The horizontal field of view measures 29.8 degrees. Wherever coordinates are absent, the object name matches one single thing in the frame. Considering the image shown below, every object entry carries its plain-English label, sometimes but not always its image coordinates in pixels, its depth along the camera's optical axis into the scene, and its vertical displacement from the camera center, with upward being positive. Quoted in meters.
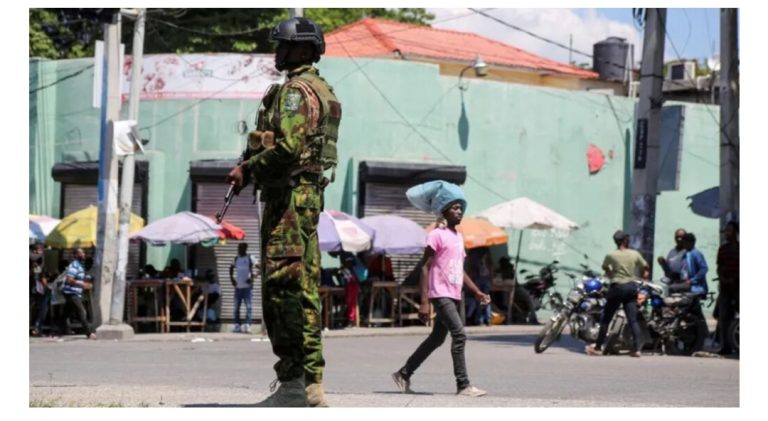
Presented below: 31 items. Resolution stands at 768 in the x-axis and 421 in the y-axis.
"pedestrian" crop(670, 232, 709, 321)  19.58 -1.08
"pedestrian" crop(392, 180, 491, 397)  11.41 -0.61
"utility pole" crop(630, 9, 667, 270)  22.31 +0.77
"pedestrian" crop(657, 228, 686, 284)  20.22 -0.97
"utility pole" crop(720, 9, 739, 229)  22.08 +1.34
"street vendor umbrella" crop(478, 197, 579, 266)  29.11 -0.50
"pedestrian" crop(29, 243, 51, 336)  25.11 -1.85
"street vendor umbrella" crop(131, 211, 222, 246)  25.88 -0.78
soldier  8.09 -0.12
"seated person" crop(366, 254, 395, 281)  28.81 -1.53
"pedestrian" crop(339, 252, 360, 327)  27.59 -1.82
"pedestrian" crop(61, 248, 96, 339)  25.14 -1.77
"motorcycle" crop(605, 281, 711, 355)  19.31 -1.74
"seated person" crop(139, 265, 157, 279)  27.67 -1.62
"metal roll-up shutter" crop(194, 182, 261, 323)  28.41 -1.10
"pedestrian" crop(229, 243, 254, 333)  26.66 -1.71
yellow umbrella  26.88 -0.81
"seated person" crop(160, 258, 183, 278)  27.33 -1.58
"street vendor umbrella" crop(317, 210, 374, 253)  25.91 -0.80
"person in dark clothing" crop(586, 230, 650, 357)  18.84 -1.21
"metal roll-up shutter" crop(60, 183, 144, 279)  29.30 -0.31
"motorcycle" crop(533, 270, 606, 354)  19.81 -1.58
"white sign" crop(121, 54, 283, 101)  28.80 +2.25
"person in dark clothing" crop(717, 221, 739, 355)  18.97 -1.15
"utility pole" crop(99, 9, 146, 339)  24.09 -0.10
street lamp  31.12 +2.70
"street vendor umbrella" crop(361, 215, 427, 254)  27.23 -0.85
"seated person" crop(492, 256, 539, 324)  30.55 -2.30
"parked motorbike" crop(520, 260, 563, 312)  31.08 -2.00
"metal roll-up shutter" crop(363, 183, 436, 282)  29.70 -0.34
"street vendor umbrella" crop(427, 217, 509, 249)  27.97 -0.81
